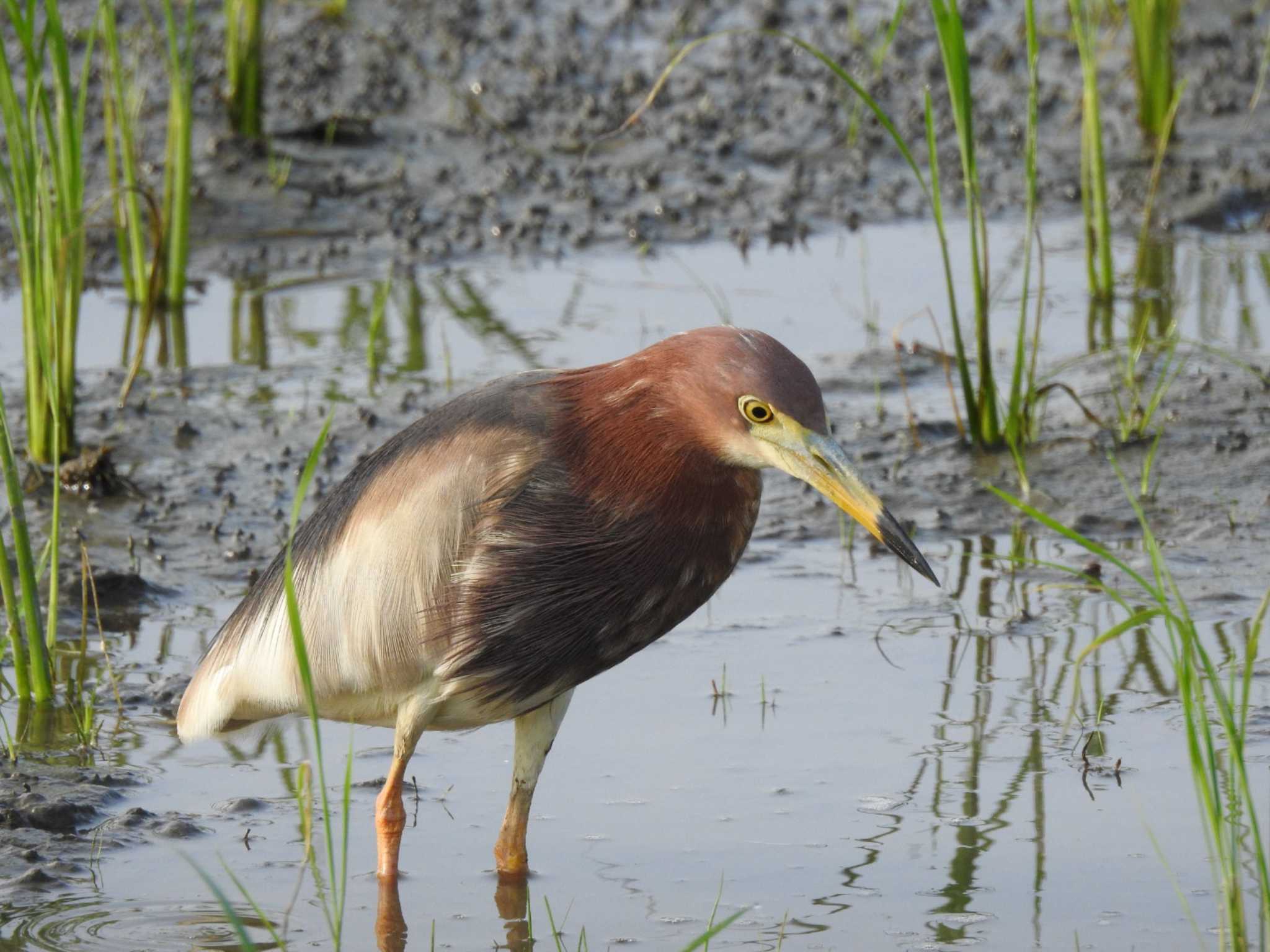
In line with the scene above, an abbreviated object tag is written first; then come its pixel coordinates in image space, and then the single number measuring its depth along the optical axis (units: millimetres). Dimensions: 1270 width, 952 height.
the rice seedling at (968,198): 11094
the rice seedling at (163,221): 14484
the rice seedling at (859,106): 17498
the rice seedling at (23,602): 9102
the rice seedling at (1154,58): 18906
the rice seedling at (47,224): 10406
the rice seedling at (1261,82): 19531
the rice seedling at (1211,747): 6488
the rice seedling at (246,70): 19750
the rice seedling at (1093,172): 14070
